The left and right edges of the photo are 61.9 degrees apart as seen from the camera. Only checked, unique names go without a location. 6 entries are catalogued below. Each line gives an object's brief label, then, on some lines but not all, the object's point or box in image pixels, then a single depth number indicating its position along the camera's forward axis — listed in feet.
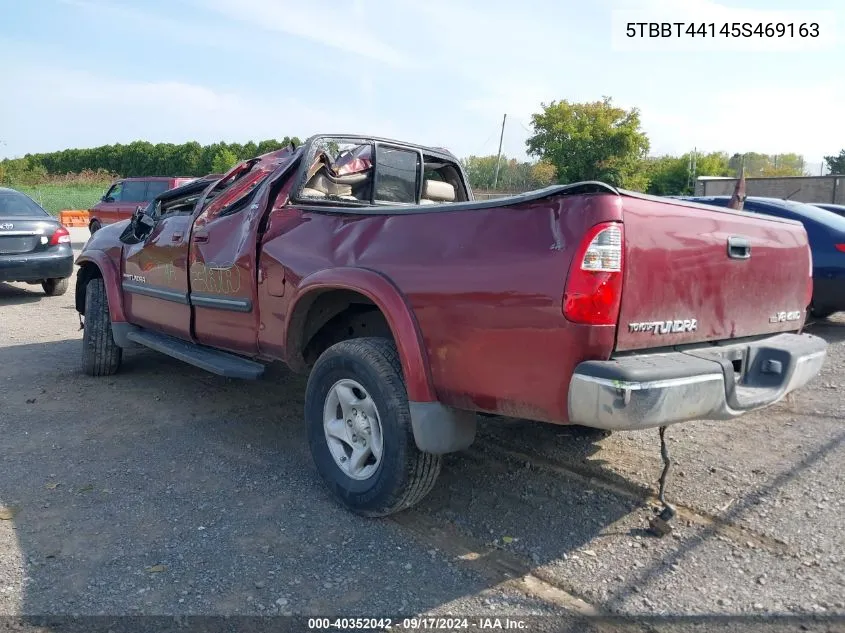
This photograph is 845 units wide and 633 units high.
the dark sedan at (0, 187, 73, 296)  31.57
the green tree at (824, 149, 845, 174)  158.10
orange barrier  98.48
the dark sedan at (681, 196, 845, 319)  24.00
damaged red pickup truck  8.59
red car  60.75
